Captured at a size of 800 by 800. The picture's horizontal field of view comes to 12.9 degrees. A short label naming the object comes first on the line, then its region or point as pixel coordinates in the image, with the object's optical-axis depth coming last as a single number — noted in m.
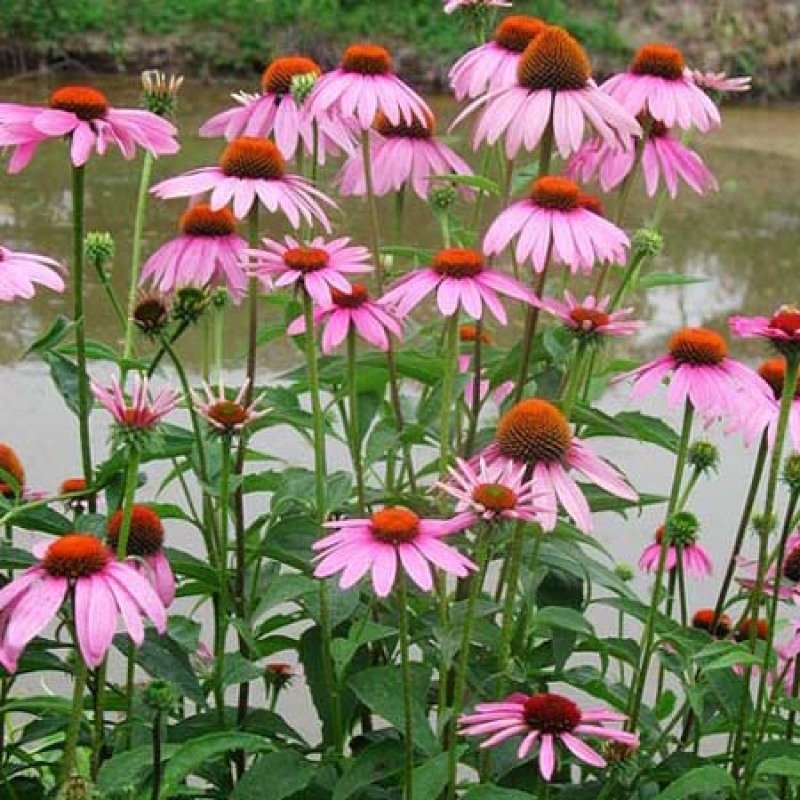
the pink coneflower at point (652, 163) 1.99
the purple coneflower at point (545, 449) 1.74
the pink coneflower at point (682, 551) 2.00
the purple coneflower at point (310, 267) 1.78
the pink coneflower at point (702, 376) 1.81
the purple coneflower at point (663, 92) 1.94
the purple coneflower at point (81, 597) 1.61
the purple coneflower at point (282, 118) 1.97
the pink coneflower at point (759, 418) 1.79
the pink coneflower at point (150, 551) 1.79
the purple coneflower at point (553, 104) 1.83
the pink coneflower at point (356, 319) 1.85
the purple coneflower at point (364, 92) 1.89
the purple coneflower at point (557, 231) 1.81
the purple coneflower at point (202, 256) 1.86
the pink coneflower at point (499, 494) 1.67
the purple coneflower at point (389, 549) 1.67
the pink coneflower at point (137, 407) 1.71
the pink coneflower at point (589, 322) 1.83
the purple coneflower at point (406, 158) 2.00
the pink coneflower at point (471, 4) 2.02
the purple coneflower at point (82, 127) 1.77
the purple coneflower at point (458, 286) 1.81
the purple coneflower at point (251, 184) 1.83
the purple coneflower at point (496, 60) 1.94
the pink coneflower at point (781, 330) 1.76
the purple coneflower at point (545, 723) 1.71
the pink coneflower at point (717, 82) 2.07
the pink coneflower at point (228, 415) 1.77
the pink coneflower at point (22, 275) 1.73
